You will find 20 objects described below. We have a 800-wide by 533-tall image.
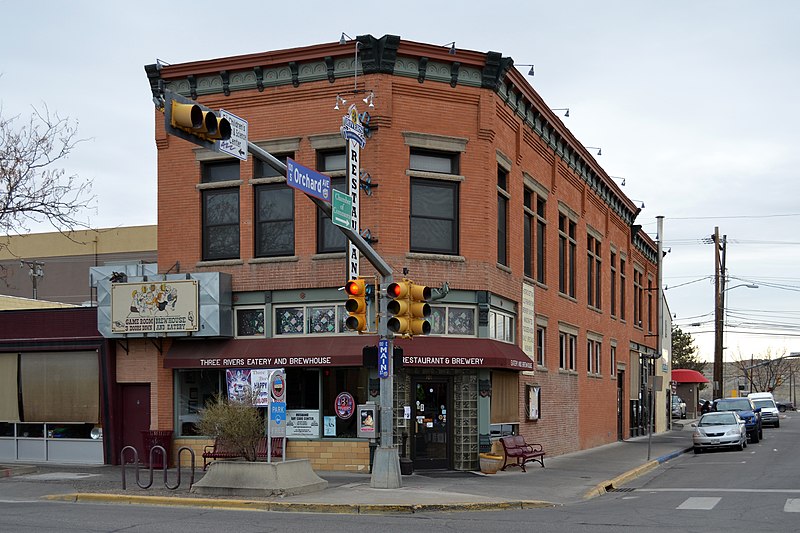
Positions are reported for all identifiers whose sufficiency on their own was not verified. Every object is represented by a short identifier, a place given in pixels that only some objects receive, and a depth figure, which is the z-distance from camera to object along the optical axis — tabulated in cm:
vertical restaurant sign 2128
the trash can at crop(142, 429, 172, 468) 2419
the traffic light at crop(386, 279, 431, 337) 1731
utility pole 5476
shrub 1908
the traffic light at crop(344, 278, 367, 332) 1716
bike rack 1909
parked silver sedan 3447
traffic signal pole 1855
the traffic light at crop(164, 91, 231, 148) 1139
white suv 5866
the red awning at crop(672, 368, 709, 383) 7731
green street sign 1620
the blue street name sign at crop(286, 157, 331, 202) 1493
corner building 2316
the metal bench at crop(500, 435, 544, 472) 2405
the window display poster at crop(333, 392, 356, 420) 2333
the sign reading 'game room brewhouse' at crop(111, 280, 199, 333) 2416
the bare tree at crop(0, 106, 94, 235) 2416
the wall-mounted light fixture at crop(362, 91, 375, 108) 2316
